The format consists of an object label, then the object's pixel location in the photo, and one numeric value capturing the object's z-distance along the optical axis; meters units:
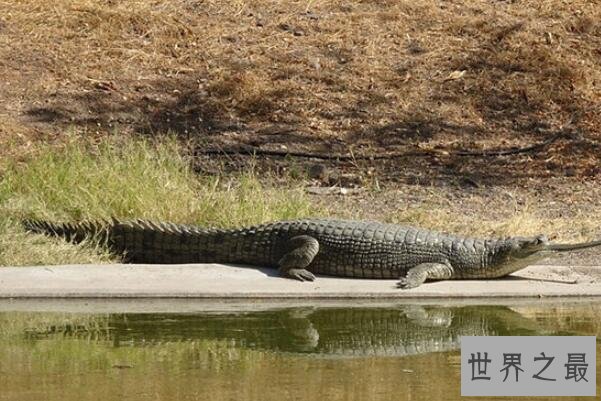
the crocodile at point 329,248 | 18.67
